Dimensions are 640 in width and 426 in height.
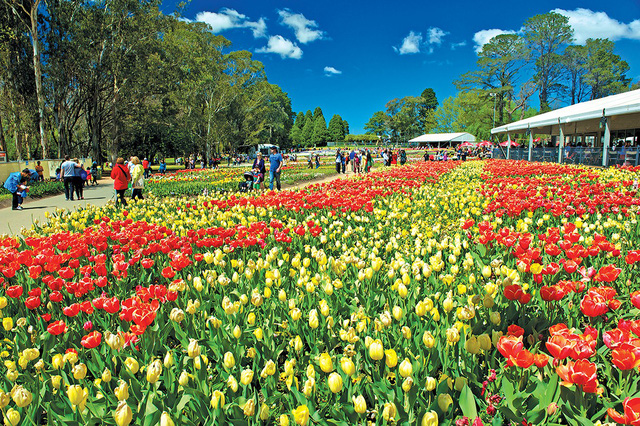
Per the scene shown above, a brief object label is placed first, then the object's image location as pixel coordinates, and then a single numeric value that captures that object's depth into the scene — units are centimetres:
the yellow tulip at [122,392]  157
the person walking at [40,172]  2111
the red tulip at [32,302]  242
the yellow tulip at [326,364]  169
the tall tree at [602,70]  5291
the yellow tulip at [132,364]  178
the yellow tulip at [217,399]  157
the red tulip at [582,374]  134
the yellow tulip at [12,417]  150
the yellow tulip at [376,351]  173
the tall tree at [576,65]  4880
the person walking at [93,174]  2186
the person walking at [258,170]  1323
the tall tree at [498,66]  4753
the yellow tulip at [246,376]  169
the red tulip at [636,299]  189
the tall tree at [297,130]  12091
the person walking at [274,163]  1285
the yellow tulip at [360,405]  149
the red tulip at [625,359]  145
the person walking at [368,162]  2261
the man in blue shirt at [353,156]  2472
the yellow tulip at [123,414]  141
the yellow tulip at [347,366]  166
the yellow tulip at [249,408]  152
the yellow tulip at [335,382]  156
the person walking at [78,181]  1372
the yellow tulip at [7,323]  217
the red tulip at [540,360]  154
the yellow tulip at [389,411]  150
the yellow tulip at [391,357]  168
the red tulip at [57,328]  204
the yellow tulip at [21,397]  153
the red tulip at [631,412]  122
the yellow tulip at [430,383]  164
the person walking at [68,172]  1345
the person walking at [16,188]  1129
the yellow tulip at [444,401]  153
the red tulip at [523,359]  149
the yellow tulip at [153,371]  163
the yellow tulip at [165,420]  142
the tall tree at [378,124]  11344
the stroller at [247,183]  1328
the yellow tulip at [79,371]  173
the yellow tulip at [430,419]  141
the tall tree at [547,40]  4528
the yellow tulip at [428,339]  181
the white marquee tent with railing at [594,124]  1518
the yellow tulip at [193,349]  181
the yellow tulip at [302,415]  143
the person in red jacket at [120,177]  969
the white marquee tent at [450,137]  6356
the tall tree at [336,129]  12788
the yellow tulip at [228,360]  183
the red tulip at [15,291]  261
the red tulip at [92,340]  192
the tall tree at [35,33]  2208
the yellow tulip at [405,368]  162
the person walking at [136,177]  1034
